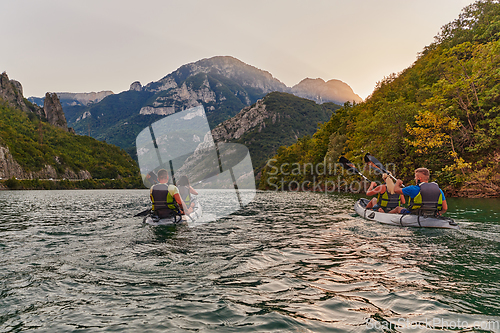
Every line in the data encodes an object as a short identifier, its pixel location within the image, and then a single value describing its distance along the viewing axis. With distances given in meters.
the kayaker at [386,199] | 15.09
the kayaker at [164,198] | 13.32
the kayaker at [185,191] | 15.73
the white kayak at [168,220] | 13.71
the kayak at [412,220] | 11.89
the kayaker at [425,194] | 11.95
